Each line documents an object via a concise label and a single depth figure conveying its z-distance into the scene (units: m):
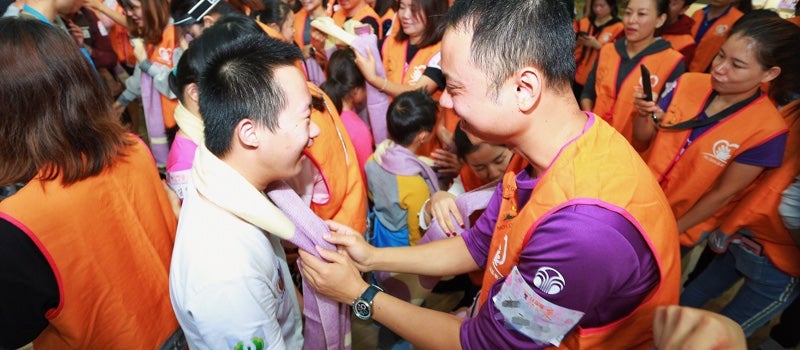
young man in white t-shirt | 1.10
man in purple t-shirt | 0.94
